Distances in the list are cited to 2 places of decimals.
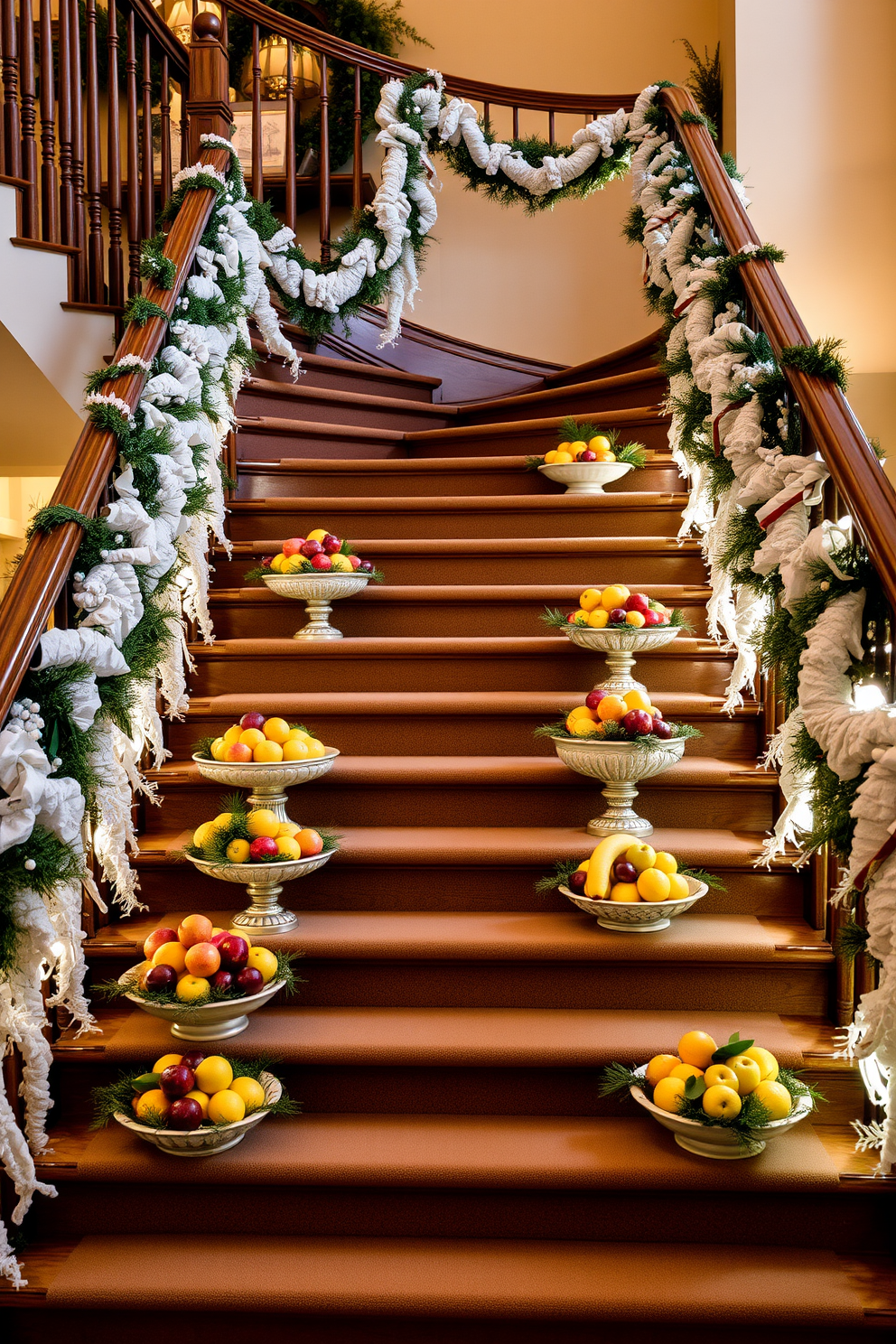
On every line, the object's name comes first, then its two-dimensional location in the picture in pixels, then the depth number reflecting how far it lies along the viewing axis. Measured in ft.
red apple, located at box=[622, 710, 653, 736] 7.51
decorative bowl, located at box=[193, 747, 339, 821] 7.32
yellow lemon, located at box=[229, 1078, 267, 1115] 6.06
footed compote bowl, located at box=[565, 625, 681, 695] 8.44
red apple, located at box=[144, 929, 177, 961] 6.41
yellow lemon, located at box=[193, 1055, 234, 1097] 5.97
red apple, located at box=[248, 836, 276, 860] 6.97
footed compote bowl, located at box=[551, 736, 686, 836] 7.52
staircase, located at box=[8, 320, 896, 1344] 5.59
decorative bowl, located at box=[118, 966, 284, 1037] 6.17
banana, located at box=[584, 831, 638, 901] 6.97
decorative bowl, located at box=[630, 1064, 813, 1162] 5.75
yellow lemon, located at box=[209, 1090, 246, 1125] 5.88
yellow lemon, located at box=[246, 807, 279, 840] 7.22
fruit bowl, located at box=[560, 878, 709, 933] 6.87
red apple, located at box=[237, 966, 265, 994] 6.28
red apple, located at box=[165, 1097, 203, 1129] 5.84
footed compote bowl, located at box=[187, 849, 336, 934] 6.98
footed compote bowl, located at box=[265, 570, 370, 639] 9.48
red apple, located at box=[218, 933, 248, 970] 6.30
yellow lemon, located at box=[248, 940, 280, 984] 6.47
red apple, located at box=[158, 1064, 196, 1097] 5.89
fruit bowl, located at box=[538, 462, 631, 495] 10.77
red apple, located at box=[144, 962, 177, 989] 6.16
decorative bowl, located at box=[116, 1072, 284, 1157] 5.83
